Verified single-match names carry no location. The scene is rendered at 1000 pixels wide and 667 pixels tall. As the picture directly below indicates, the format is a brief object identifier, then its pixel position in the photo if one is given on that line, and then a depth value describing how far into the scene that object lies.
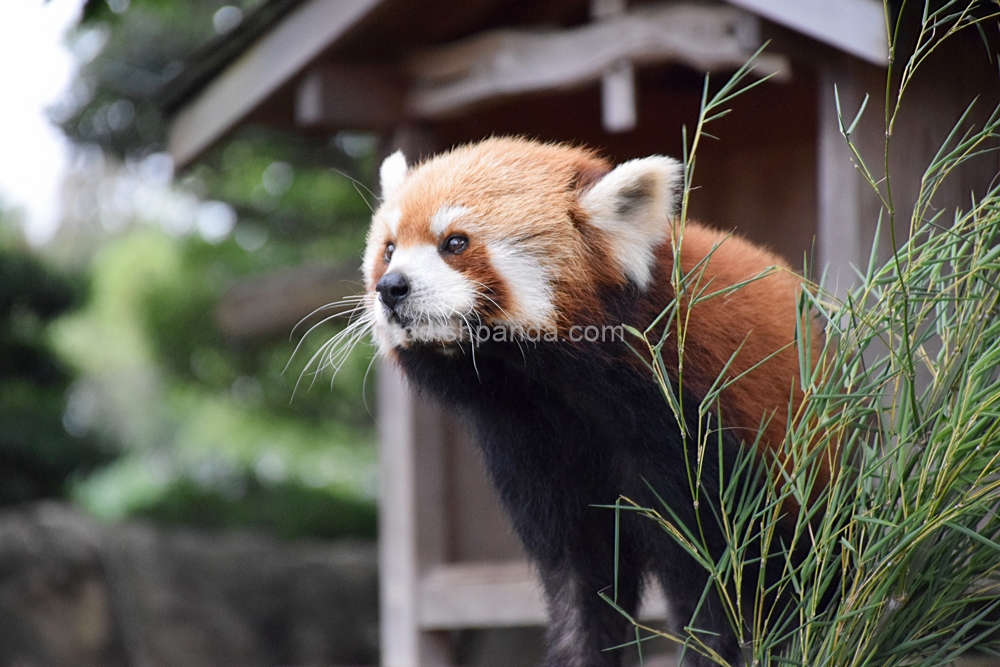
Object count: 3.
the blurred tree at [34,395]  12.40
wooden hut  6.11
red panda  4.15
